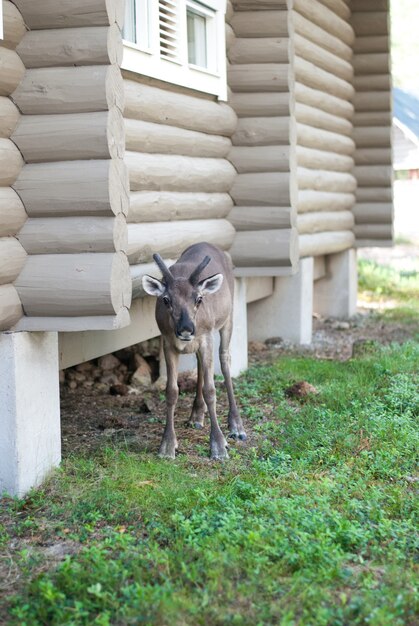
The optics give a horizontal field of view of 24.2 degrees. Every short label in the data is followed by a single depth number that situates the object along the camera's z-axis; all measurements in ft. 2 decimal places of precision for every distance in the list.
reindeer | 24.11
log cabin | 21.27
